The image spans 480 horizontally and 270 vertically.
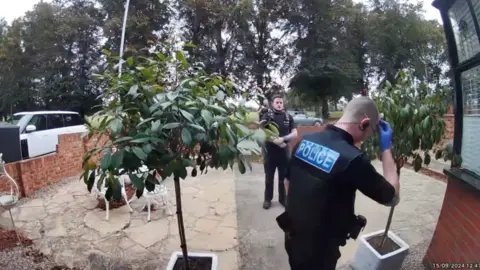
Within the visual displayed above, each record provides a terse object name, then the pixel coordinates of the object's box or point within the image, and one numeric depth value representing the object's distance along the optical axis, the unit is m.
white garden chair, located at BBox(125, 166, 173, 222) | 4.03
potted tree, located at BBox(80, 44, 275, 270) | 1.50
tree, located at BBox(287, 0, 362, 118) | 18.89
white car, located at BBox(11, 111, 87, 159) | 7.61
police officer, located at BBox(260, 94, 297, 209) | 4.08
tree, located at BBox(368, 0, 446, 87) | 21.05
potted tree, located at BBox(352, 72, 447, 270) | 2.33
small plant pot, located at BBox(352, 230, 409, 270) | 2.51
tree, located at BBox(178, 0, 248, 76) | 17.50
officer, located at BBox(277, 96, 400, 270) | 1.48
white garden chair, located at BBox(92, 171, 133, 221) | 3.98
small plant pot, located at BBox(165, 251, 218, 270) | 2.21
